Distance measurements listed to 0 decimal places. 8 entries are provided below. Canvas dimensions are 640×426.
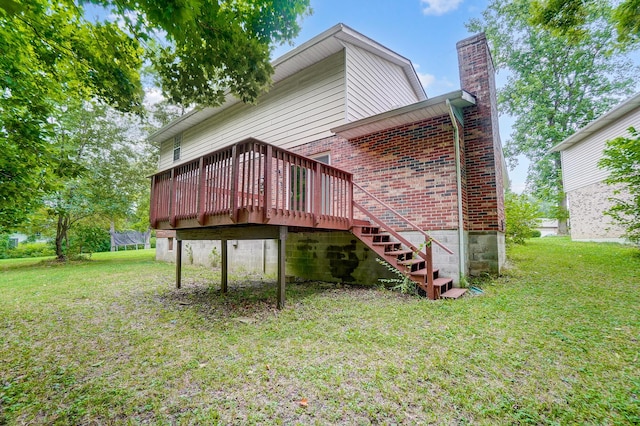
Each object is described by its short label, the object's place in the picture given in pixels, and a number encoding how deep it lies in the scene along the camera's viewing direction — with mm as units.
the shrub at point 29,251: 18359
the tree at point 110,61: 3357
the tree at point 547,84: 16719
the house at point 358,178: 5031
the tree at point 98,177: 11898
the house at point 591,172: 11469
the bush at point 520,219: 9516
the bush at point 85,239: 14141
